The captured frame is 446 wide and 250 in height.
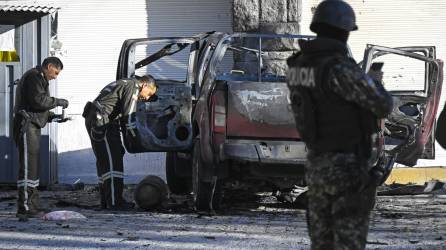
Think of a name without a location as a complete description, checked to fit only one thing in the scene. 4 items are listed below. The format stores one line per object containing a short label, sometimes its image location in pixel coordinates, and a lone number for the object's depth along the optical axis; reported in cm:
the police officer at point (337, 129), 937
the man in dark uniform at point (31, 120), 1870
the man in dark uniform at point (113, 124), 1970
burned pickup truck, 1819
